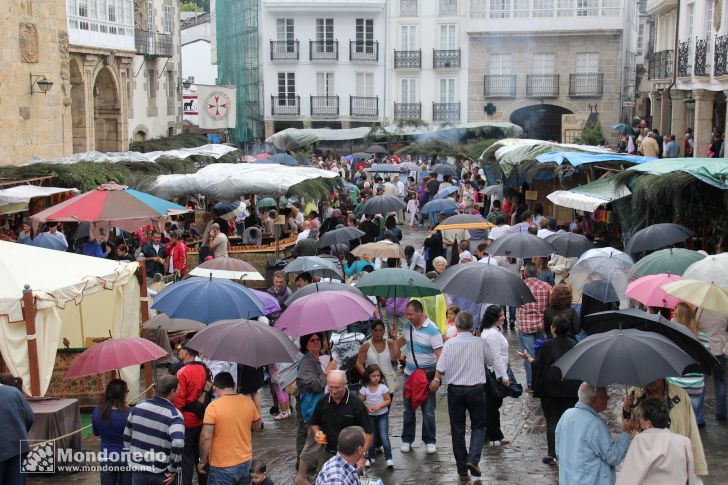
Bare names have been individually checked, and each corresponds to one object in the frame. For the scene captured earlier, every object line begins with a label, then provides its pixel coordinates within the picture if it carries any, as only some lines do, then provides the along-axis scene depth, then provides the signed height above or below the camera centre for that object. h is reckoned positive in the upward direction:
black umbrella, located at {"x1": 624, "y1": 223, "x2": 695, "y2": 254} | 12.95 -1.85
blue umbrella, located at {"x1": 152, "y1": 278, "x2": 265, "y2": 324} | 9.90 -2.08
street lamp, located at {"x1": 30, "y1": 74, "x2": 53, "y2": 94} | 24.67 +0.34
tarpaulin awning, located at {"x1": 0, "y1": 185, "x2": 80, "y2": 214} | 18.38 -1.85
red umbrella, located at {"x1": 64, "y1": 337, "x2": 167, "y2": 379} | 8.42 -2.23
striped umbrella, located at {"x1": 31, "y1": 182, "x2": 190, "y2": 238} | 13.36 -1.51
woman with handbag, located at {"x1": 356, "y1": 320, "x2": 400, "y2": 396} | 8.87 -2.33
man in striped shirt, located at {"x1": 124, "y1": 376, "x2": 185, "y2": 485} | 7.27 -2.50
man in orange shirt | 7.37 -2.51
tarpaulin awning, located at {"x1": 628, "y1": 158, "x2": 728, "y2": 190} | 13.30 -1.02
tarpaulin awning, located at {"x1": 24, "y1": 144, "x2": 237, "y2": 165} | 22.91 -1.49
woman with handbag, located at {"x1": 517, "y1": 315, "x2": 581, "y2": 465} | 8.65 -2.48
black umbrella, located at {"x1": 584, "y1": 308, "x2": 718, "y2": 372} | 7.55 -1.86
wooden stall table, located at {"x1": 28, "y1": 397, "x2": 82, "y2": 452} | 9.22 -3.03
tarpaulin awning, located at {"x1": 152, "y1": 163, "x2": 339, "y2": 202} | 17.97 -1.57
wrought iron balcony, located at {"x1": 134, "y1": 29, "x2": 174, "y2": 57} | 38.59 +2.14
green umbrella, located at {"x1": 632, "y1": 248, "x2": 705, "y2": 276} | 11.13 -1.88
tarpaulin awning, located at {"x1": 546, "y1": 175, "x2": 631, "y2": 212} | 15.94 -1.65
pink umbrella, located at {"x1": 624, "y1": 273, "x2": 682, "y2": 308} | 9.80 -1.97
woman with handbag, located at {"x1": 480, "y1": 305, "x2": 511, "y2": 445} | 9.43 -2.47
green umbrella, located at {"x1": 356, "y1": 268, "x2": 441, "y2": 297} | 10.38 -1.97
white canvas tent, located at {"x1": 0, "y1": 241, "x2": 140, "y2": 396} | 9.11 -1.94
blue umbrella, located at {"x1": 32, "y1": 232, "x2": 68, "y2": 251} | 16.61 -2.43
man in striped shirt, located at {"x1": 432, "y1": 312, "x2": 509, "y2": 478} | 8.61 -2.51
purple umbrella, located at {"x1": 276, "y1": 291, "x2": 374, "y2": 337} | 8.80 -1.97
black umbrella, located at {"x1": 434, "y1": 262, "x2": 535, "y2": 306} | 10.02 -1.94
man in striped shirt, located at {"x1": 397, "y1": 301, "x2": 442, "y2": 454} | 9.20 -2.37
